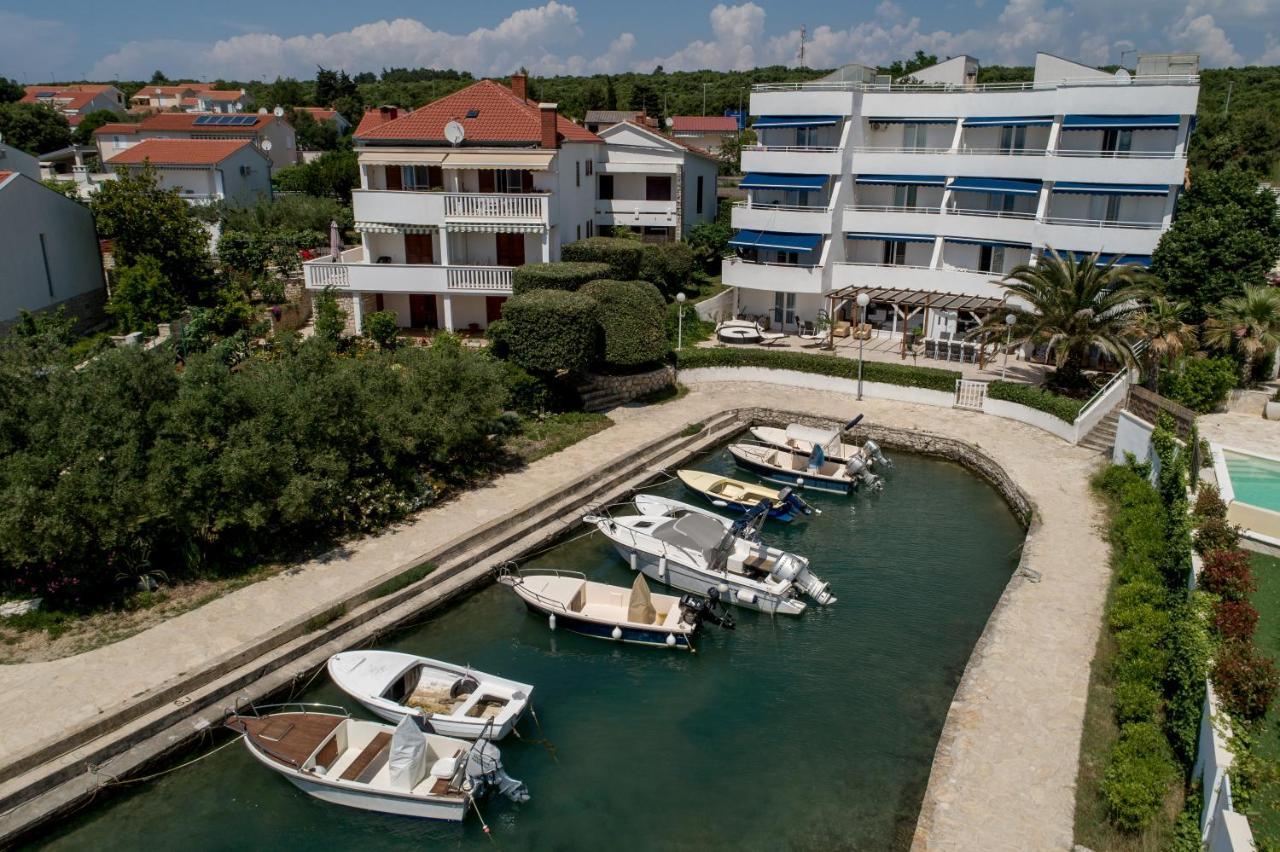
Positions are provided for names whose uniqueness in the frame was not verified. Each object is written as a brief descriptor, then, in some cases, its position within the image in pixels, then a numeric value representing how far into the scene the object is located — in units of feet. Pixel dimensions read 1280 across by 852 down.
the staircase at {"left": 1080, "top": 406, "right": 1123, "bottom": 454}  96.53
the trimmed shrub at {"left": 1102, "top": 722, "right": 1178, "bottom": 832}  43.52
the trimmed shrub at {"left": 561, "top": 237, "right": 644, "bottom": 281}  125.70
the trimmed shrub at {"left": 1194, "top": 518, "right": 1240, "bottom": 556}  63.82
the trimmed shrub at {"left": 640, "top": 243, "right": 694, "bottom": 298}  143.95
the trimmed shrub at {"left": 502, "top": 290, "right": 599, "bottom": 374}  101.96
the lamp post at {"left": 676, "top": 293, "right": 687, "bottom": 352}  118.43
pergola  126.31
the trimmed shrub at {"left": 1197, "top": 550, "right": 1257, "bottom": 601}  57.26
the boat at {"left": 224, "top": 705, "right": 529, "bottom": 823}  50.16
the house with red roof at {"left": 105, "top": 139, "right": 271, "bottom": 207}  180.45
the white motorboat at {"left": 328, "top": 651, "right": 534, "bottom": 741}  55.72
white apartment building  115.14
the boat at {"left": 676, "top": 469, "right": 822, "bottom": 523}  88.79
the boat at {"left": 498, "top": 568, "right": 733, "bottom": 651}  67.10
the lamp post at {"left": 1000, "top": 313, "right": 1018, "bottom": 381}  106.01
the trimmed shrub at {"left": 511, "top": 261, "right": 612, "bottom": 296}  113.09
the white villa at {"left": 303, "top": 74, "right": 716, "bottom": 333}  124.77
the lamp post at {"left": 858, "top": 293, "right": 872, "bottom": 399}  114.53
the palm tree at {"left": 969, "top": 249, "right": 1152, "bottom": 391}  102.47
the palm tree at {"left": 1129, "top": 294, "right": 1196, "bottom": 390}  97.45
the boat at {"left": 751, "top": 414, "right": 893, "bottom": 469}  98.84
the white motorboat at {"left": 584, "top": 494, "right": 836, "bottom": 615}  72.23
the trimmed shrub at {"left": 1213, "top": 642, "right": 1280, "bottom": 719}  46.37
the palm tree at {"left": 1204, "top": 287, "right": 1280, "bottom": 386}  98.99
